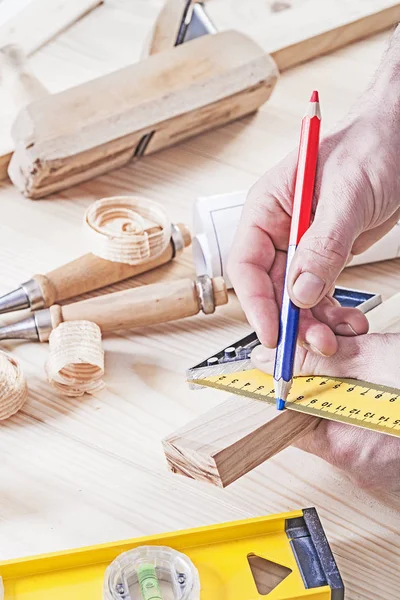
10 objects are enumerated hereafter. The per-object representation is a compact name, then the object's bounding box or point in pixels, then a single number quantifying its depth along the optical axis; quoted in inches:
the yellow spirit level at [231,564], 28.0
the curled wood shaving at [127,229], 35.9
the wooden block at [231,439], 28.6
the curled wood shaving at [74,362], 33.0
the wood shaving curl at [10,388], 32.1
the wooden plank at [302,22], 45.1
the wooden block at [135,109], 38.1
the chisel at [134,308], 34.3
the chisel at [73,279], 35.1
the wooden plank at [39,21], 44.2
